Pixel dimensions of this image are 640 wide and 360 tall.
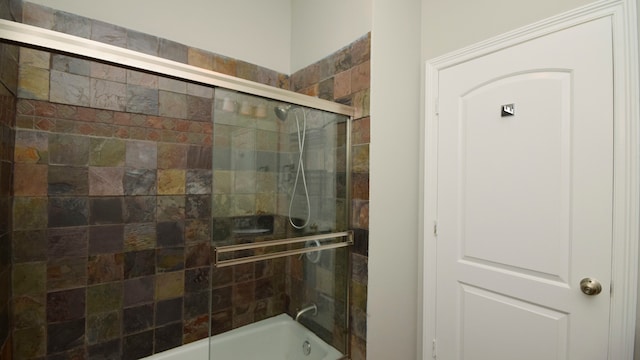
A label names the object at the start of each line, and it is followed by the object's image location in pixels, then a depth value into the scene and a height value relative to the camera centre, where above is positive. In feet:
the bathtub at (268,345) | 5.14 -3.38
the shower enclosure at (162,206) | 4.20 -0.48
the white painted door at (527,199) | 3.53 -0.19
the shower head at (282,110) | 4.59 +1.25
